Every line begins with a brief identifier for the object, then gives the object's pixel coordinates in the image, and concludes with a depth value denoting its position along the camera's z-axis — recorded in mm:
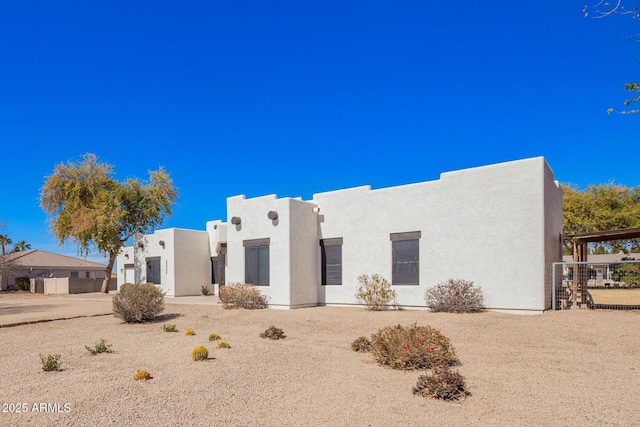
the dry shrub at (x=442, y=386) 5645
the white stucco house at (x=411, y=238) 13664
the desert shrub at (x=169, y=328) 11391
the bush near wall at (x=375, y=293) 16000
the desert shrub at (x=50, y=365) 7258
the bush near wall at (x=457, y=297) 14094
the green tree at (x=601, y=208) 31859
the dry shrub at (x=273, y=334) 10141
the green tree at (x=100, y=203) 27016
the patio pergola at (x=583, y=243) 14414
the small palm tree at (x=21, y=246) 50319
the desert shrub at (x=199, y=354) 7734
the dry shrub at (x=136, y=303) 13023
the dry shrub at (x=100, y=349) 8615
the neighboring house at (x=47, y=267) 41594
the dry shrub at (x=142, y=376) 6535
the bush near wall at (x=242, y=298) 16734
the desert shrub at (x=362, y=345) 8594
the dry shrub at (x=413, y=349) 7148
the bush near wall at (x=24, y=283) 38844
